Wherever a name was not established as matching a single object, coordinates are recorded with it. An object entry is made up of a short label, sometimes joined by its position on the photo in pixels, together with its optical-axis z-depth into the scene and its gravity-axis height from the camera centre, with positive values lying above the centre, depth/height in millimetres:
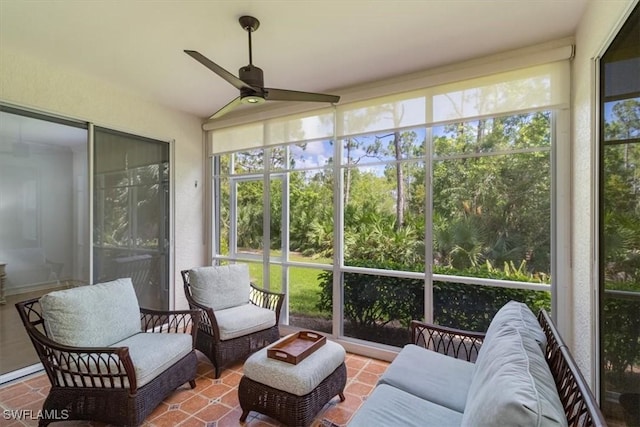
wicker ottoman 1929 -1142
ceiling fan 1962 +828
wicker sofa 959 -688
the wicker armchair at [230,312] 2781 -994
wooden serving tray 2066 -970
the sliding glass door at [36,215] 2682 -22
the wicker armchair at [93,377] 1954 -1072
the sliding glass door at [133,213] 3359 -6
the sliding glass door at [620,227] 1488 -81
